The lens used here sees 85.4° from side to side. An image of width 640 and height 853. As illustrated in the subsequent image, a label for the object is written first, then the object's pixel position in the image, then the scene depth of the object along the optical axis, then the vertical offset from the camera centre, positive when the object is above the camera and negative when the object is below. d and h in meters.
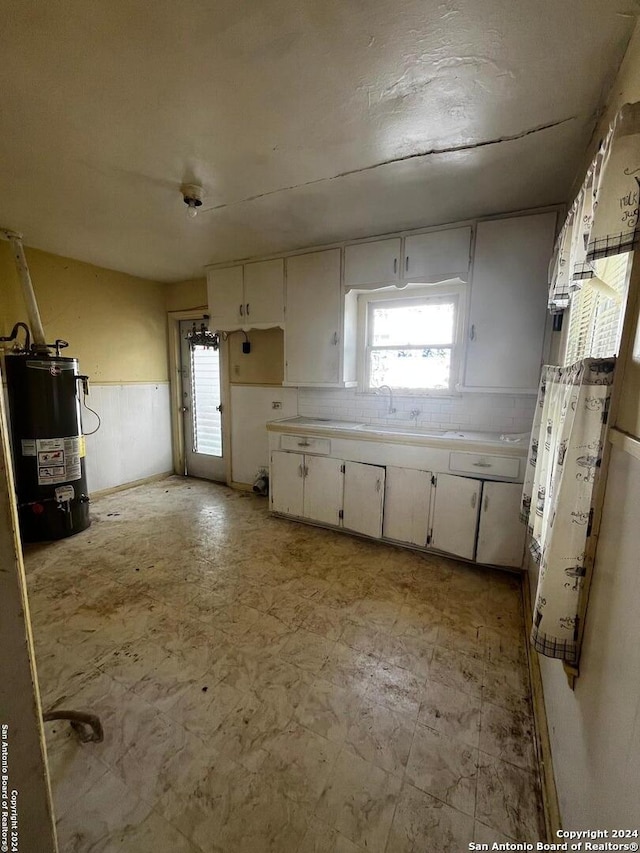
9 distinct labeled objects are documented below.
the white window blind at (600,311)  1.11 +0.26
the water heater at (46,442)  2.65 -0.55
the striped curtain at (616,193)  0.87 +0.48
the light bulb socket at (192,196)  2.04 +1.06
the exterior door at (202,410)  4.25 -0.46
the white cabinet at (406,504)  2.33 -0.97
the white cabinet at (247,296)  3.24 +0.76
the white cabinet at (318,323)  2.99 +0.46
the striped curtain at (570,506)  0.95 -0.36
